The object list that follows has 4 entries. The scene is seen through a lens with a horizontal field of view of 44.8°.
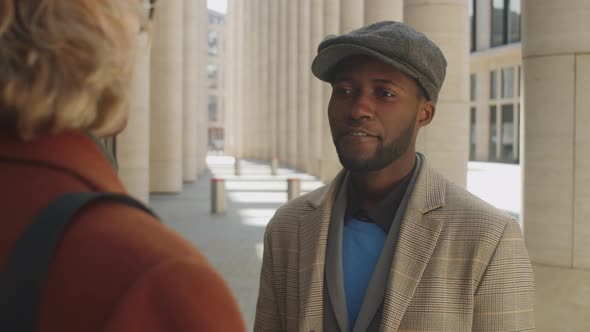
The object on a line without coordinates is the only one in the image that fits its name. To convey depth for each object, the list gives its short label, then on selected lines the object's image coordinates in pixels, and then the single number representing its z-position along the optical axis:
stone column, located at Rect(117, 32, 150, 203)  19.78
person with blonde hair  0.99
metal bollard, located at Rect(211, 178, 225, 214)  21.19
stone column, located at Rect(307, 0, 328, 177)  39.75
